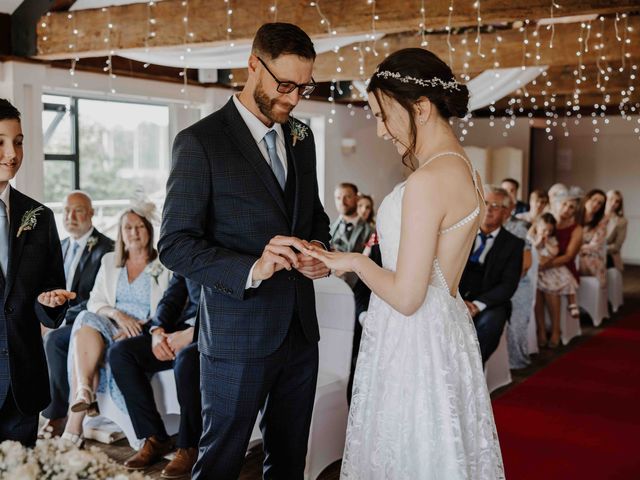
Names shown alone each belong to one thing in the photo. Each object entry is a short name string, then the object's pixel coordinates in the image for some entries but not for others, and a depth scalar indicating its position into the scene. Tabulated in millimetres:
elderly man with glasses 4941
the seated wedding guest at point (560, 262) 7203
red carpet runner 3941
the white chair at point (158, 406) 4148
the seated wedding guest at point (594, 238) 8117
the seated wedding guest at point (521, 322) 6270
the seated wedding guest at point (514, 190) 8892
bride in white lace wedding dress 2014
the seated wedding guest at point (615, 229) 9175
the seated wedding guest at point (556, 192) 7620
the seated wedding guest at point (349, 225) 7414
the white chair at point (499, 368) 5461
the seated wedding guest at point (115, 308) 4172
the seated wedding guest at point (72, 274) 4500
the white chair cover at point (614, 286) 8961
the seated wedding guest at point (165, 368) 3799
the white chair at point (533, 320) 6297
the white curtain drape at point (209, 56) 6414
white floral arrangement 1396
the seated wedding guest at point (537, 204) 8352
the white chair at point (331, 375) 3717
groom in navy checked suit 2197
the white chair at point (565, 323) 7328
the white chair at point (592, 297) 8125
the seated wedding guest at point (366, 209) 8086
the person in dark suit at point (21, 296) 2383
